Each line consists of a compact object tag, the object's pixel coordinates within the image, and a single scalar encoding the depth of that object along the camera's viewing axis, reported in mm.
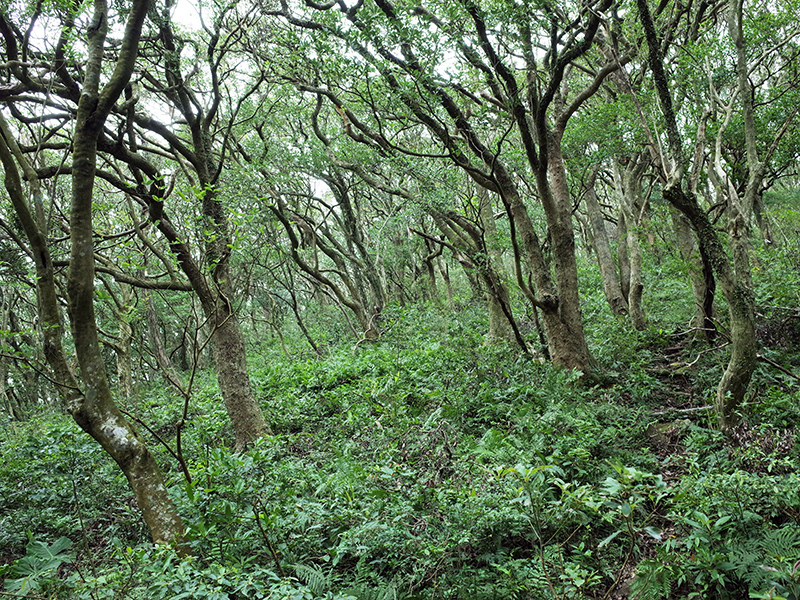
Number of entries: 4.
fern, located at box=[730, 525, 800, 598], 2764
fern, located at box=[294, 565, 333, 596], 3299
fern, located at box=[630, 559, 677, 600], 2992
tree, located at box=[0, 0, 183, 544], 3900
